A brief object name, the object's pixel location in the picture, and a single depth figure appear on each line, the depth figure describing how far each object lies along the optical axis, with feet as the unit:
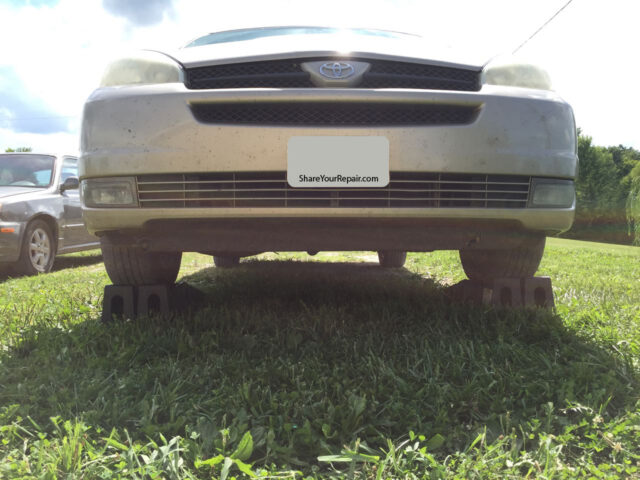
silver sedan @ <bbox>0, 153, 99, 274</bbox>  15.64
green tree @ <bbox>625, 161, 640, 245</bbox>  62.34
